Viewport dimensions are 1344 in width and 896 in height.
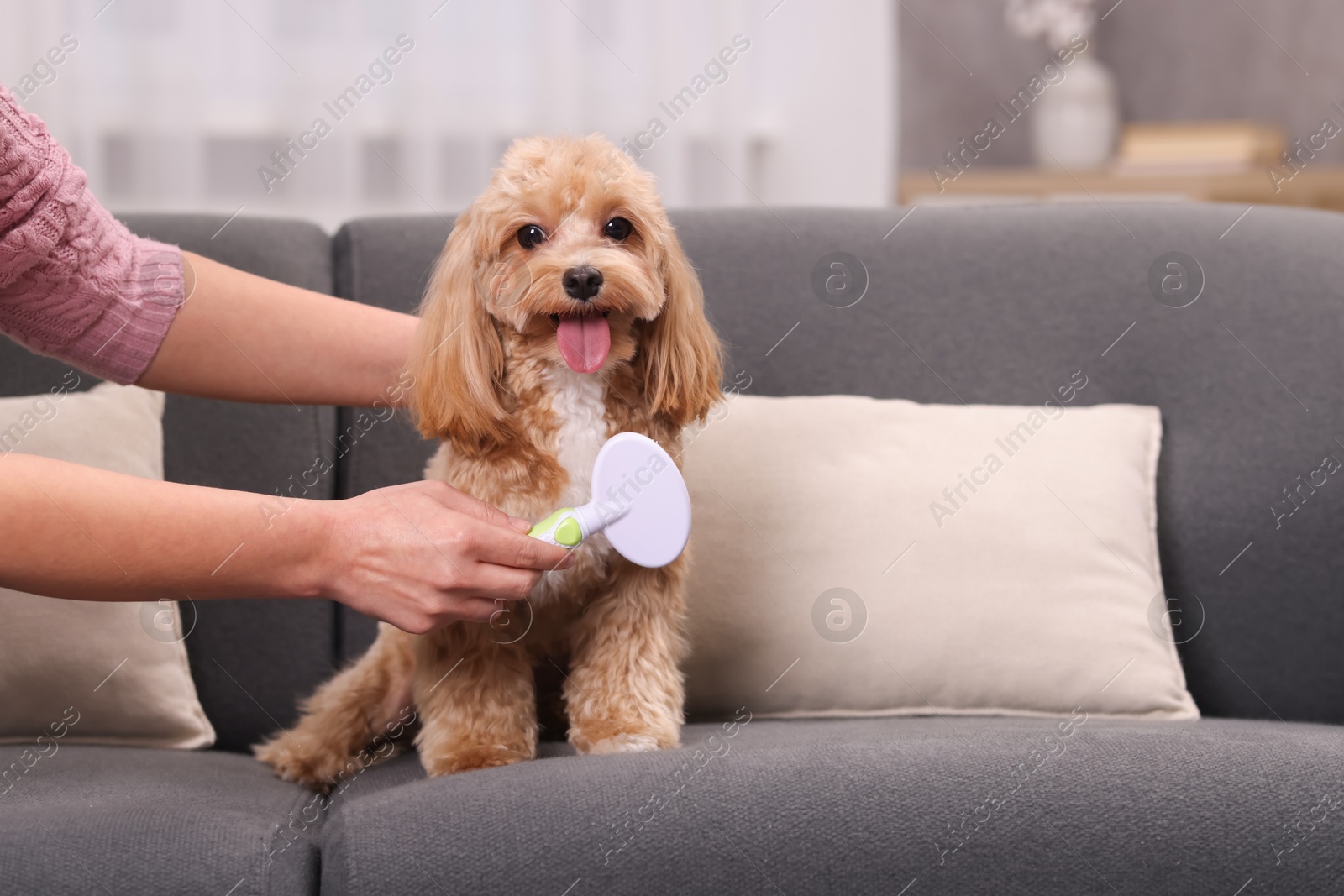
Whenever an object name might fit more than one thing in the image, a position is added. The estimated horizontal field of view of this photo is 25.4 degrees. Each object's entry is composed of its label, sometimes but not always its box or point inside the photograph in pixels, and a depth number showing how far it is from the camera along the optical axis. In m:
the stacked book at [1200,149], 3.39
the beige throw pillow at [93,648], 2.14
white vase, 3.65
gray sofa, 1.91
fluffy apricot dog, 2.03
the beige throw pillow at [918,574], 2.20
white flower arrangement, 3.87
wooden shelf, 3.25
